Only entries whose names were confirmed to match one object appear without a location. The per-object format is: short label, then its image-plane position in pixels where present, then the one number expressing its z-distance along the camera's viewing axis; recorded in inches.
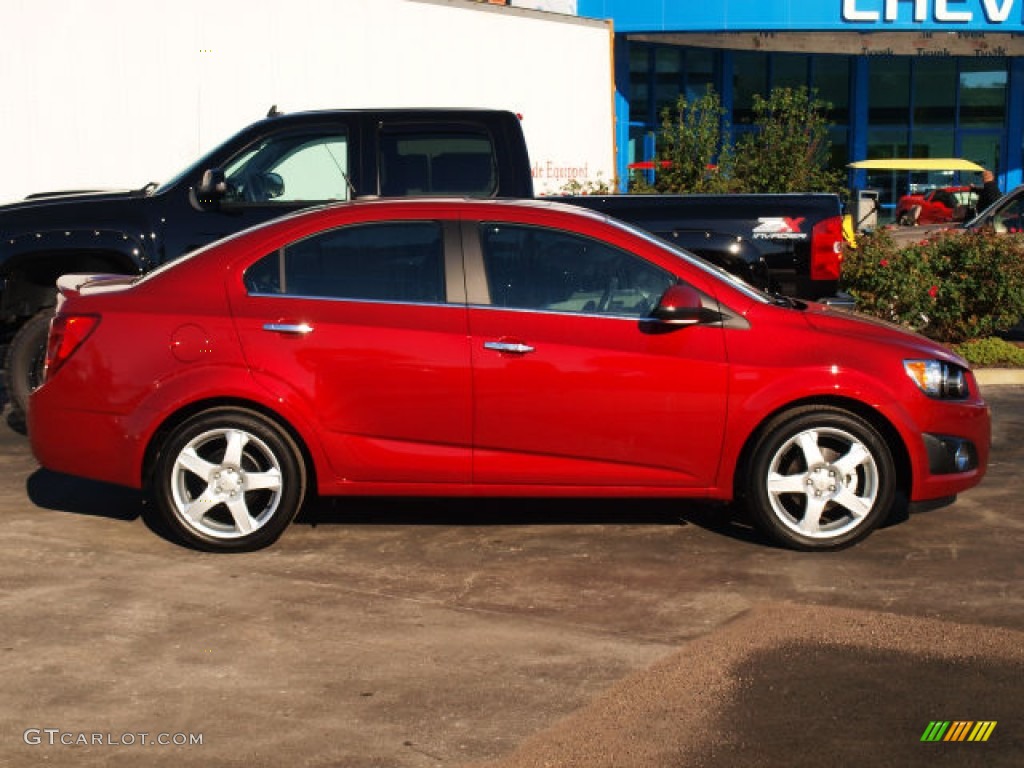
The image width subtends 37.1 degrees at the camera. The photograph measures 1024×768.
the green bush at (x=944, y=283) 501.0
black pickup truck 383.9
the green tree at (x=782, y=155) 716.3
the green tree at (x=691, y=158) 675.4
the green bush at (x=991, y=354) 497.0
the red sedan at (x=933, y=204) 1364.4
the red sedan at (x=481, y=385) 273.1
